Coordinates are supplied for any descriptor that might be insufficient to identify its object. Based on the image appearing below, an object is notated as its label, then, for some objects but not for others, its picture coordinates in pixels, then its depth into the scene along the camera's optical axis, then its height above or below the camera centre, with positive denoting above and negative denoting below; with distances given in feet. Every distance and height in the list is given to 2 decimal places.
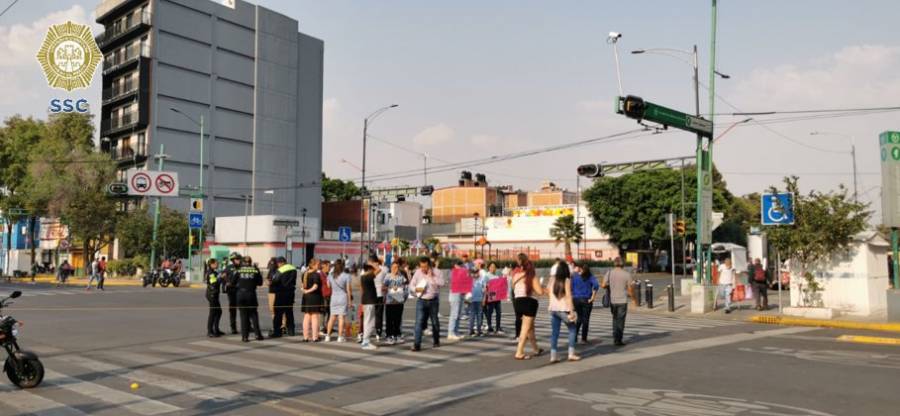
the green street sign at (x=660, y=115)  67.82 +14.61
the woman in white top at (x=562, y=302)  39.04 -2.64
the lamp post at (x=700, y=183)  76.28 +8.09
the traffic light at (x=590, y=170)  86.23 +10.76
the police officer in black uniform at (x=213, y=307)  50.14 -3.82
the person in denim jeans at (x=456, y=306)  49.52 -3.62
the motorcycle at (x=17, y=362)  30.22 -4.77
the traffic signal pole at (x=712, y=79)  77.46 +20.10
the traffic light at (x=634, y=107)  67.67 +14.69
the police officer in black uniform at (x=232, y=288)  50.90 -2.46
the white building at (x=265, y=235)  194.39 +5.61
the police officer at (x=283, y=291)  49.96 -2.61
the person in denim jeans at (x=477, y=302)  52.19 -3.53
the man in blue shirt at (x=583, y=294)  47.11 -2.61
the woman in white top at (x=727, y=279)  73.56 -2.42
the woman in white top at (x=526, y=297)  39.70 -2.43
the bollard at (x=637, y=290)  88.62 -4.48
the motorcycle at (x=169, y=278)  133.59 -4.58
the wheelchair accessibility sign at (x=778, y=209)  67.51 +4.73
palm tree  233.68 +8.81
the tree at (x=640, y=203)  212.84 +16.96
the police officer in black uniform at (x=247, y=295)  47.85 -2.82
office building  217.36 +53.79
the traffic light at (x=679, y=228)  95.81 +3.99
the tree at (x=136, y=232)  173.78 +5.59
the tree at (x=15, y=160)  197.26 +27.65
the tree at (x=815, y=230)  65.57 +2.59
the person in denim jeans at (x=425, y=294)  44.45 -2.55
